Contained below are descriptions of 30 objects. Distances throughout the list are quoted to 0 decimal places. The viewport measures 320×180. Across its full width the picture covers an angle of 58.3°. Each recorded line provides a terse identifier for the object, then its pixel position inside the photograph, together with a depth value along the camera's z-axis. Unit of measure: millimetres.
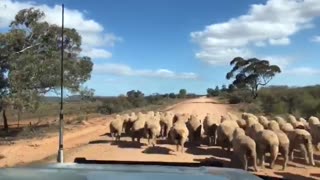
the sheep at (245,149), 8435
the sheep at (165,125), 13403
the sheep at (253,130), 9442
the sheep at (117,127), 12838
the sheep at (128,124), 13479
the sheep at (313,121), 11548
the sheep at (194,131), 12104
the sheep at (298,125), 11213
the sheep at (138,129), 12130
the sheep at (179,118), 13294
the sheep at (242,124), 11548
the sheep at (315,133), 11109
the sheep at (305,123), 11640
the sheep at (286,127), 10232
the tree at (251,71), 44301
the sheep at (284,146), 8950
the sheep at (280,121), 11640
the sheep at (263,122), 11303
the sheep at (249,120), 11175
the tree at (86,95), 18878
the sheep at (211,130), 11943
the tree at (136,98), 40765
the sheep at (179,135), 10577
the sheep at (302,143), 9515
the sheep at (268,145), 8705
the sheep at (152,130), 11607
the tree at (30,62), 15276
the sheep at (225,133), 10308
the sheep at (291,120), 12337
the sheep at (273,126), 10535
